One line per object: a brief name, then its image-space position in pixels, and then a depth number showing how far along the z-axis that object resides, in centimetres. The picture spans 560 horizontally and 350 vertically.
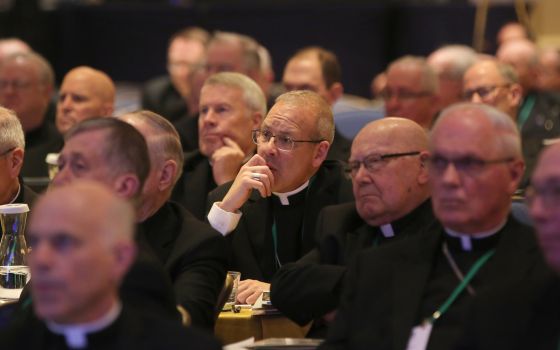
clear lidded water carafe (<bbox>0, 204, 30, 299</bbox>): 1137
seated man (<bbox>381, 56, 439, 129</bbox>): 1795
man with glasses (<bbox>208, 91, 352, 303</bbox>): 1289
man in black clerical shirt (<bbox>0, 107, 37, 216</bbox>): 1271
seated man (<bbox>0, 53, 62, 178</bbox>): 1831
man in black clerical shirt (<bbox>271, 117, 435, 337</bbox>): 1092
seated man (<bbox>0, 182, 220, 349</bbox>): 749
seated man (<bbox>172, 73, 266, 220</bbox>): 1475
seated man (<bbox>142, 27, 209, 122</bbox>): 2389
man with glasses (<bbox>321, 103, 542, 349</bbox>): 914
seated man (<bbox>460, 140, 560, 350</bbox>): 788
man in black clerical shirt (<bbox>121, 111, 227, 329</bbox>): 1015
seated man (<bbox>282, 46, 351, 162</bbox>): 1853
